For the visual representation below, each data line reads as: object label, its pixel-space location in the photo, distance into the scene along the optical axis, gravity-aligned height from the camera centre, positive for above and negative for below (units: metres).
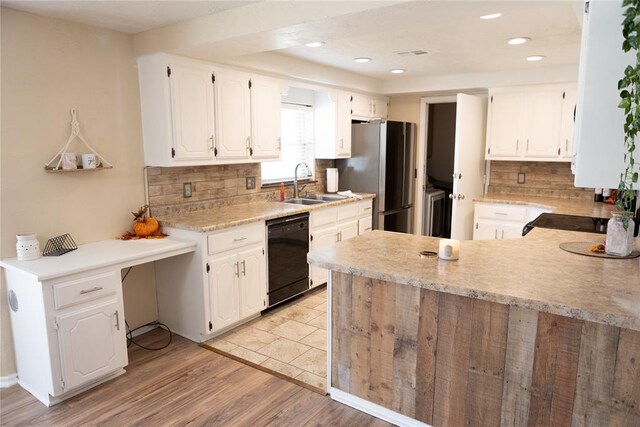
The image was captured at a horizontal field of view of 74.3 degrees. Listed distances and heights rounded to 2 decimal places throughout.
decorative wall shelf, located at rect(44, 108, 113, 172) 2.74 -0.06
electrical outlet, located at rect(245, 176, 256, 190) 4.13 -0.30
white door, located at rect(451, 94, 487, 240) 4.38 -0.10
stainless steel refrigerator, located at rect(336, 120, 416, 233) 4.92 -0.18
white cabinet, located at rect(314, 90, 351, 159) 4.74 +0.32
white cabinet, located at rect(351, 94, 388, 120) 5.06 +0.55
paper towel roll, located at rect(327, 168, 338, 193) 5.00 -0.33
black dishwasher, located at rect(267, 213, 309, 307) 3.62 -0.93
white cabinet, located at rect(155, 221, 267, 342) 3.10 -1.00
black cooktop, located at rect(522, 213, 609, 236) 3.12 -0.55
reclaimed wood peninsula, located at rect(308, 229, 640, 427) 1.67 -0.82
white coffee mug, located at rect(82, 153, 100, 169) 2.85 -0.07
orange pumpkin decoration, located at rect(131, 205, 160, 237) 3.15 -0.54
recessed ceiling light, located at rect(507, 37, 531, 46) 3.20 +0.85
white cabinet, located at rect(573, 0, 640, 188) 1.67 +0.22
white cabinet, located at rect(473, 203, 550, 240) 4.39 -0.71
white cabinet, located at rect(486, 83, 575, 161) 4.34 +0.31
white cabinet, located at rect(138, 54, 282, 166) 3.07 +0.30
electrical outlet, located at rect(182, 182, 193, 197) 3.55 -0.32
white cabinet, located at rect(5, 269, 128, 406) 2.36 -1.05
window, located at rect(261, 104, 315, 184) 4.52 +0.07
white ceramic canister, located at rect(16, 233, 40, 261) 2.53 -0.57
